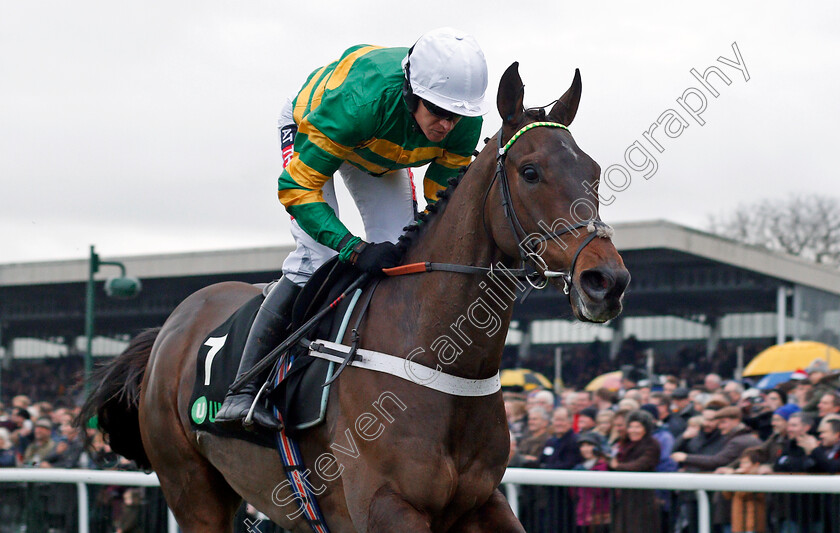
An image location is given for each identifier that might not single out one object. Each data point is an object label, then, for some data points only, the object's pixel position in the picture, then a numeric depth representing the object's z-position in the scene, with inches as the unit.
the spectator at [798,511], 383.6
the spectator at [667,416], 591.2
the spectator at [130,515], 521.7
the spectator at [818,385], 544.4
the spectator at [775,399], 561.1
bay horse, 249.9
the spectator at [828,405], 503.2
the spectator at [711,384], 748.6
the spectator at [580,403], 662.5
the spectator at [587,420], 592.7
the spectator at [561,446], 543.2
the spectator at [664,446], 529.0
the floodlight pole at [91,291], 1039.6
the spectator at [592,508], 419.8
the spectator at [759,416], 534.0
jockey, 285.3
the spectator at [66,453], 711.7
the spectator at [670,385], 746.2
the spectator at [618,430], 541.6
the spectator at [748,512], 394.6
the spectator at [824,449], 460.4
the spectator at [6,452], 718.1
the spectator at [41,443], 754.8
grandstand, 1553.9
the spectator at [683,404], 622.6
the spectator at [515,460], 561.9
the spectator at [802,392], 562.3
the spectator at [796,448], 470.9
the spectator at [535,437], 561.8
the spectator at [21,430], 811.6
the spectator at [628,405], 578.1
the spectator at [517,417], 637.1
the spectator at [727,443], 513.7
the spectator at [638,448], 526.9
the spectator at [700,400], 616.1
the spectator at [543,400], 613.0
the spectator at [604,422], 581.4
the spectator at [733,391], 606.7
